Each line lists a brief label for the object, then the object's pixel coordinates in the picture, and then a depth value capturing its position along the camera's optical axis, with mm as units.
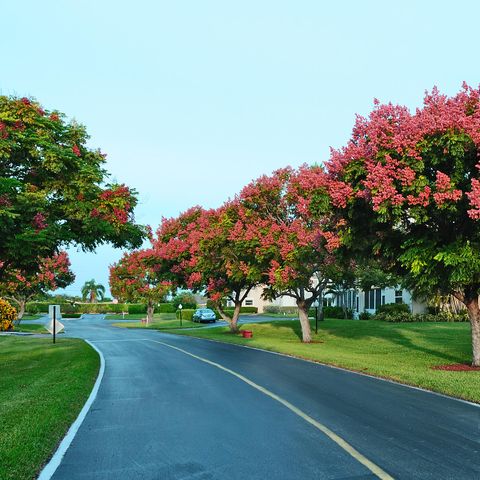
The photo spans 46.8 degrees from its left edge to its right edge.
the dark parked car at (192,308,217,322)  62219
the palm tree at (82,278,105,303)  149875
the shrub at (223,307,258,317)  83812
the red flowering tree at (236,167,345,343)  26703
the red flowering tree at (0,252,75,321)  51188
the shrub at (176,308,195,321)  69512
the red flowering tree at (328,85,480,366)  14547
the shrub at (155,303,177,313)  95869
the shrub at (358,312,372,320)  50619
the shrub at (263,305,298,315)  84738
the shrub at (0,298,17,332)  47406
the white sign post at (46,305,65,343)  29766
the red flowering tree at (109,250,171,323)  55969
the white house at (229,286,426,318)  47744
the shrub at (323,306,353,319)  55469
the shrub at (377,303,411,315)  46512
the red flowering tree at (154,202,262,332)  31875
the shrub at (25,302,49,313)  95125
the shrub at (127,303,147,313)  102125
